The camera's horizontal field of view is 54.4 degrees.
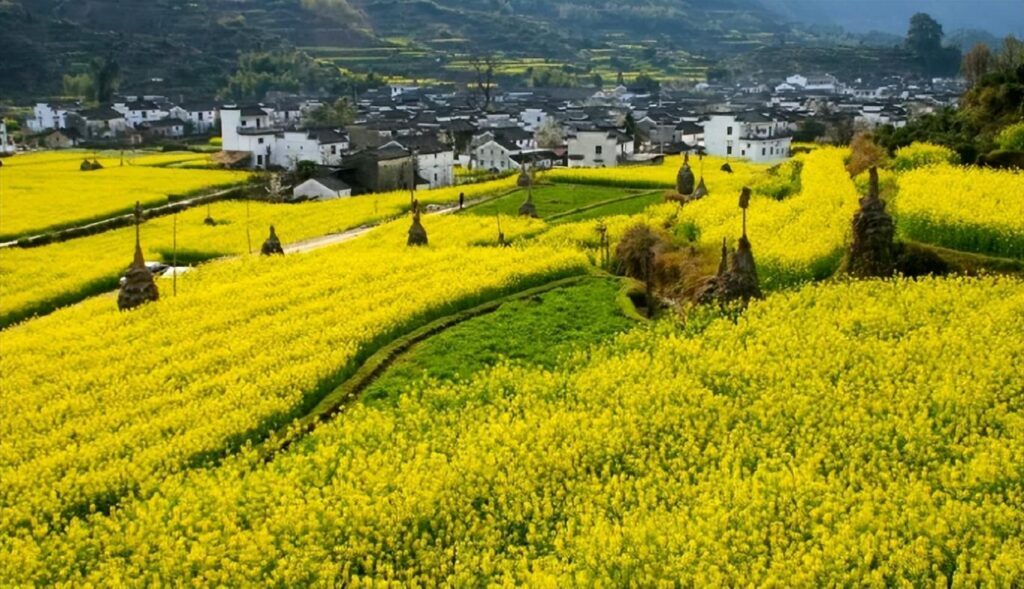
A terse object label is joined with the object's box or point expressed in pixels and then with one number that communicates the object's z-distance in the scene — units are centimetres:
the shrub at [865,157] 4088
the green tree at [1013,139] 3581
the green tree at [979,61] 7012
